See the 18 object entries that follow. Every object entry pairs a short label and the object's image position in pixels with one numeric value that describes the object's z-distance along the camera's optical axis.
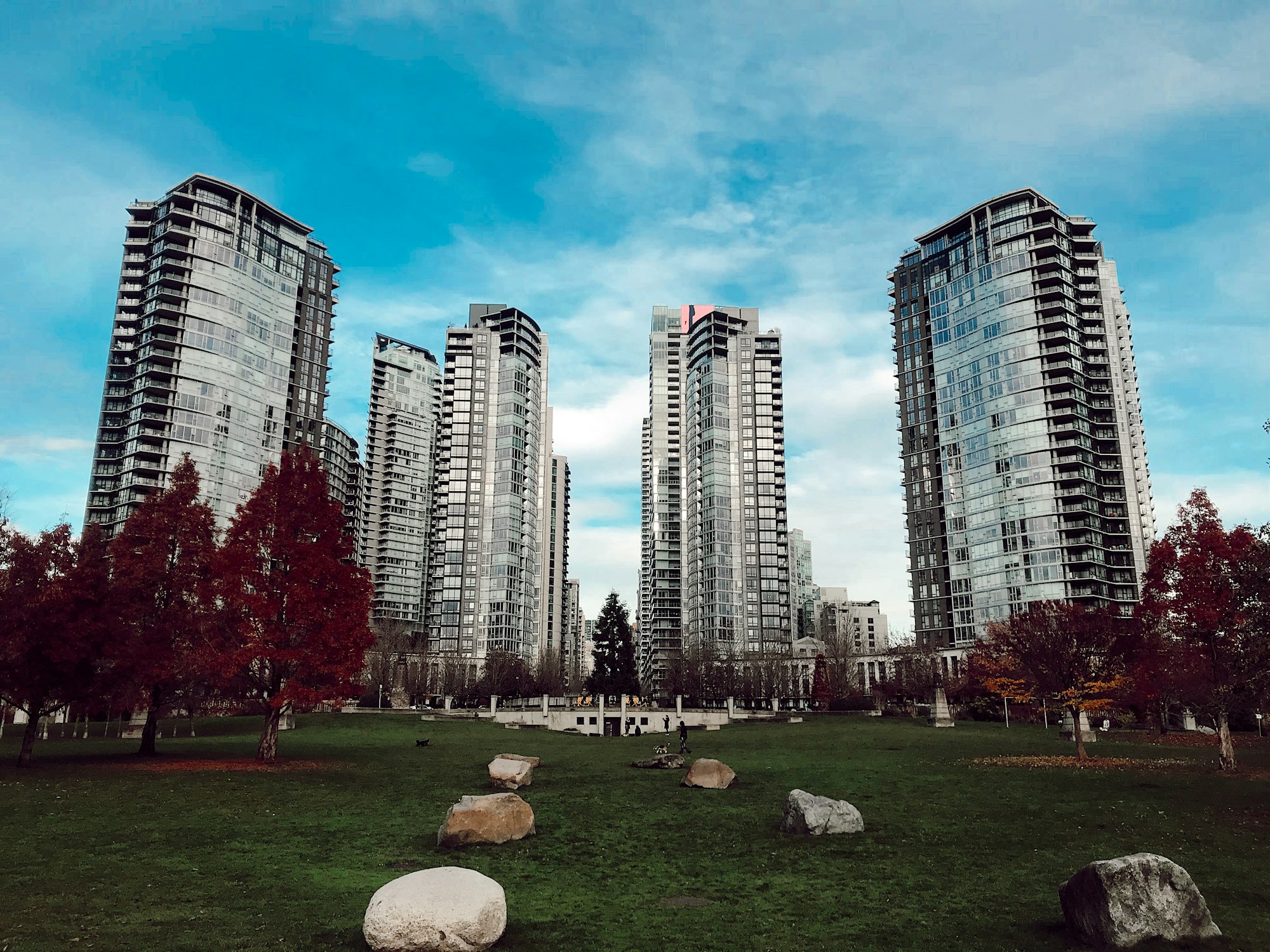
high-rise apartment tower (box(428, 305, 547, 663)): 169.25
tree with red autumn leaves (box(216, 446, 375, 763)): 35.69
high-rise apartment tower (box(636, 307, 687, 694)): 188.43
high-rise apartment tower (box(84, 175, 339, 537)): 132.00
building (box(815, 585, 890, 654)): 133.88
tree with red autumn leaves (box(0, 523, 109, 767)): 31.53
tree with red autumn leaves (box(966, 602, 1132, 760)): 39.56
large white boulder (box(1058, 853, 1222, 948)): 12.11
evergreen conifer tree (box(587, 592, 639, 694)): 119.50
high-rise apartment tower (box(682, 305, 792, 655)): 176.12
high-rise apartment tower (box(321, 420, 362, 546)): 180.62
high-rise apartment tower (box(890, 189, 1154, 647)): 130.12
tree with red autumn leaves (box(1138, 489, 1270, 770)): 23.80
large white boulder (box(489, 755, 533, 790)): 31.28
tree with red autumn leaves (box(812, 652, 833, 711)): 101.88
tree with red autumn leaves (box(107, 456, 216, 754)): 35.25
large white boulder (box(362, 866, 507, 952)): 11.55
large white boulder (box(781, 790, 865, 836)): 21.20
